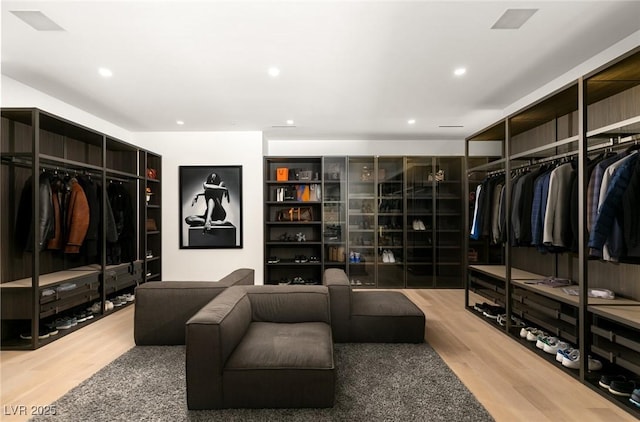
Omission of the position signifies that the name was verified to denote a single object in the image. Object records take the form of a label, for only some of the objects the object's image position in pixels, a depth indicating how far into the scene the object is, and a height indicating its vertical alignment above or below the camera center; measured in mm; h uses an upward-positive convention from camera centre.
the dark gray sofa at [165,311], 3062 -951
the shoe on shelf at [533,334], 3117 -1198
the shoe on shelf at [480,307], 3984 -1228
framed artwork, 5516 +153
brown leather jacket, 3633 -91
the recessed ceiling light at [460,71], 3200 +1409
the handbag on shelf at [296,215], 5773 -74
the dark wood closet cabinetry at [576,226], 2229 -129
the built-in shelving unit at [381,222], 5742 -203
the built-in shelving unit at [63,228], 3053 -199
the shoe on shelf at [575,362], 2480 -1195
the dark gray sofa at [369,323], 3125 -1091
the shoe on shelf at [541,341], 2949 -1201
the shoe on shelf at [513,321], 3482 -1217
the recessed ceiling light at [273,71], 3164 +1399
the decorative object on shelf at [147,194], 5050 +277
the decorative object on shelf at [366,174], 5852 +669
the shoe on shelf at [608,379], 2281 -1200
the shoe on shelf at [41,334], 3176 -1251
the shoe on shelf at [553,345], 2814 -1188
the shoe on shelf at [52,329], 3296 -1228
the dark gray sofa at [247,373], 1998 -1004
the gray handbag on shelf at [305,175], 5789 +650
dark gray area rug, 1962 -1255
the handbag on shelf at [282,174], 5723 +656
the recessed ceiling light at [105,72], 3186 +1402
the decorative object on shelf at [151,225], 5205 -230
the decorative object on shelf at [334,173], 5833 +685
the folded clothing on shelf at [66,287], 3332 -803
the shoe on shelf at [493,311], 3787 -1191
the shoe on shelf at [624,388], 2160 -1193
